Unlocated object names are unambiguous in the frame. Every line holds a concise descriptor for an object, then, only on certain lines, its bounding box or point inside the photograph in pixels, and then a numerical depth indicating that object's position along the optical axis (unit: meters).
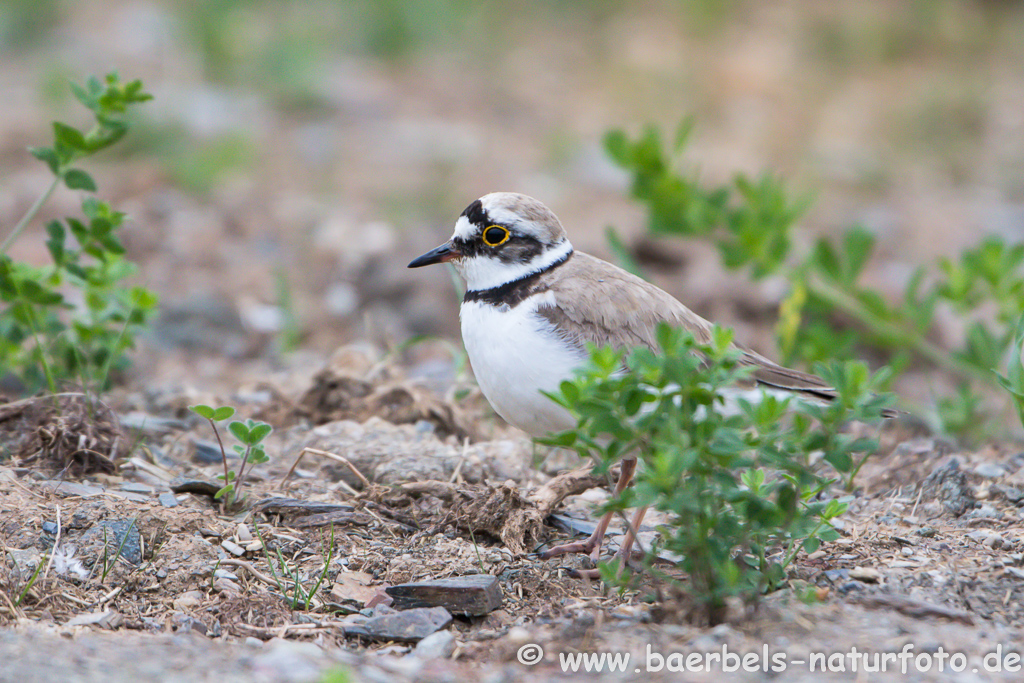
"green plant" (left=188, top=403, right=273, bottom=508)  6.47
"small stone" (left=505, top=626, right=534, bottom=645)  5.40
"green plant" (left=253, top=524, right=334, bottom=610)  5.89
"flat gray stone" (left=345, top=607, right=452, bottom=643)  5.66
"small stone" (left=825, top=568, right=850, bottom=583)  5.84
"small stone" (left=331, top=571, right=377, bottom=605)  6.05
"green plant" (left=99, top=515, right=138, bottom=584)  5.96
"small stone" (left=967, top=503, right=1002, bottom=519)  6.92
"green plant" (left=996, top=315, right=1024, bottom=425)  6.57
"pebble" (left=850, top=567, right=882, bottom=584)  5.84
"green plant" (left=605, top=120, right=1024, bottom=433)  9.28
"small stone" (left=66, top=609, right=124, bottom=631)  5.56
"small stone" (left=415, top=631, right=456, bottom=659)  5.47
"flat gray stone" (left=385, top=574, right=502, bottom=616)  5.89
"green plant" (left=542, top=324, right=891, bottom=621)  4.87
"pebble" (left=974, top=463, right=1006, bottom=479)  7.47
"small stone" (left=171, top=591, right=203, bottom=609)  5.86
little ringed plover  6.59
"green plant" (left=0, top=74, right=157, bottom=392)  7.32
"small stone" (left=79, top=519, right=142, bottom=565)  6.08
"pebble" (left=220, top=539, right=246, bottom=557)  6.36
